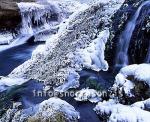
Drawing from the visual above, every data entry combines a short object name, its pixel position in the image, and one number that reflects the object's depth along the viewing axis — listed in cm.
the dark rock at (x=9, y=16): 605
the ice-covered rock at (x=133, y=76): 278
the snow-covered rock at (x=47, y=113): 259
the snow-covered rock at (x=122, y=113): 239
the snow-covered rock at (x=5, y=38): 590
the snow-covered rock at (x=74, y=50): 368
